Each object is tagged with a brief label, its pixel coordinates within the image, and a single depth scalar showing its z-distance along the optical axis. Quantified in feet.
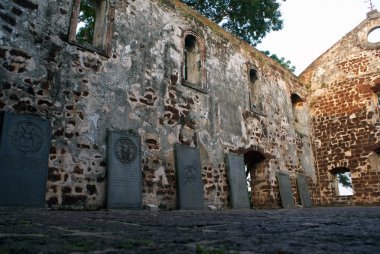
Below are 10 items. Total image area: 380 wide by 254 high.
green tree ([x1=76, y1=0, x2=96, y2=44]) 37.30
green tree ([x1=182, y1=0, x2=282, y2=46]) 43.93
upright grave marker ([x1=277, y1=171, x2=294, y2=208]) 30.71
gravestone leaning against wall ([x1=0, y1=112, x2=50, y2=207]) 14.07
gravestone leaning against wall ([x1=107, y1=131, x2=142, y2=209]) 17.58
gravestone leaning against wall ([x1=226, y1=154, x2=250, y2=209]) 25.17
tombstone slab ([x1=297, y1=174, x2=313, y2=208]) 33.63
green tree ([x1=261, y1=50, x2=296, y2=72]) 57.26
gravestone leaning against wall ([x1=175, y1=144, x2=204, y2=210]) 21.20
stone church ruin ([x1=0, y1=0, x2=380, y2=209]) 16.17
